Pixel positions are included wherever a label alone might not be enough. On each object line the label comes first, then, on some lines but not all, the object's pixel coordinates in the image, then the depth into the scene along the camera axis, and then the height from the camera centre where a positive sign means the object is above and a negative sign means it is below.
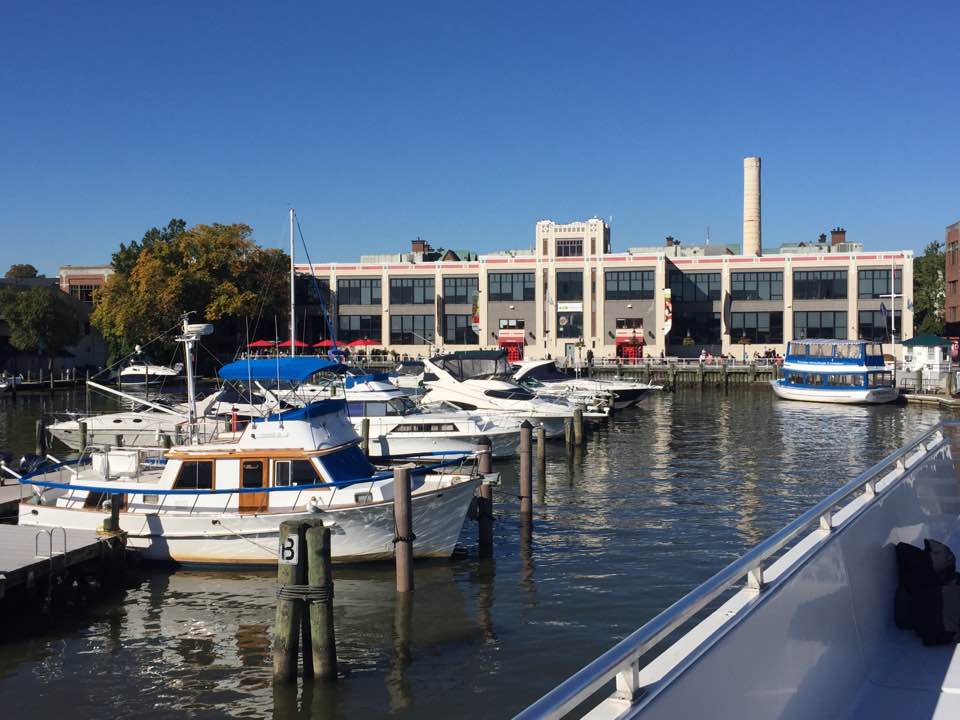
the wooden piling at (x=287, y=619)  13.30 -4.32
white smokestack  97.75 +13.67
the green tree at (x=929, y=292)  101.88 +4.60
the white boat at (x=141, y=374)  67.56 -3.26
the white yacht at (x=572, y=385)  52.37 -3.26
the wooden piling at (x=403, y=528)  16.86 -3.73
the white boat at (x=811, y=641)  4.60 -2.03
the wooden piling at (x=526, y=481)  22.66 -3.87
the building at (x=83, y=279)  99.00 +6.12
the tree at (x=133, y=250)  86.98 +8.28
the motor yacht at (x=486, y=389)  40.66 -2.78
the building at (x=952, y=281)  73.62 +4.25
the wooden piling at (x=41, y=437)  32.59 -3.84
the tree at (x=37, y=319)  75.81 +1.27
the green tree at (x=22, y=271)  134.54 +9.74
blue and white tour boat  59.75 -2.97
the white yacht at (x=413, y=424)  34.16 -3.67
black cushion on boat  8.41 -2.57
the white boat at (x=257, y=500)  19.06 -3.70
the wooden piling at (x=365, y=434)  32.07 -3.72
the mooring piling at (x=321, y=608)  13.29 -4.15
